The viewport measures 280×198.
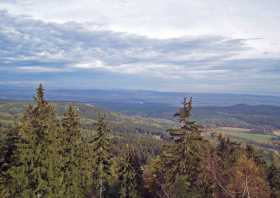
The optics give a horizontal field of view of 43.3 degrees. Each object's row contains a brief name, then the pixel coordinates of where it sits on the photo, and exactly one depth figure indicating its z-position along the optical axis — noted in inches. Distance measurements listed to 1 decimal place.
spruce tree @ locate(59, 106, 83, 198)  1439.5
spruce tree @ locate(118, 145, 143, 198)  1593.3
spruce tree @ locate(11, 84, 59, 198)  1180.5
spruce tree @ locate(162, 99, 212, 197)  1393.1
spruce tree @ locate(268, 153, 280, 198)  1699.1
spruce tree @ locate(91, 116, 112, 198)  1549.0
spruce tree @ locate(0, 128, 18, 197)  1227.0
